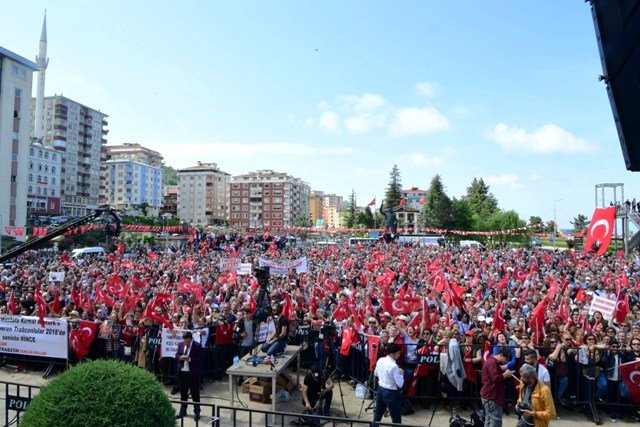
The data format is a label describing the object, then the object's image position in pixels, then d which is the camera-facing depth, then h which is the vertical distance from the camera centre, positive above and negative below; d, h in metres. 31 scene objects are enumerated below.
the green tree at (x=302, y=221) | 147.65 +1.93
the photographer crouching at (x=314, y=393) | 8.20 -2.89
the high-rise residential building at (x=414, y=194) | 151.52 +11.67
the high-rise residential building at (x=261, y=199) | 147.75 +8.60
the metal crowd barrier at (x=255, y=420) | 8.23 -3.45
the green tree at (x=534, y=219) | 101.54 +2.47
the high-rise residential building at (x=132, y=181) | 132.88 +12.72
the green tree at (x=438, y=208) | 88.06 +4.03
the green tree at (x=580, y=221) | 108.56 +2.29
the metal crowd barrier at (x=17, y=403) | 6.43 -2.54
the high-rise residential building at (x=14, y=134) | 56.38 +11.10
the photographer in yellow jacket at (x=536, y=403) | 5.58 -2.07
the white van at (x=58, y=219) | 77.56 +0.78
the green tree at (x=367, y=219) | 108.18 +2.04
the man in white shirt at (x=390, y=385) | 7.11 -2.37
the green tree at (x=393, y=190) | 105.06 +8.58
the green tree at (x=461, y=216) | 88.88 +2.54
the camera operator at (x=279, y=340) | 8.48 -2.09
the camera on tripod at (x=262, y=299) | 9.80 -1.54
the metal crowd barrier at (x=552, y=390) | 8.62 -3.03
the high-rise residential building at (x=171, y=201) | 164.12 +8.69
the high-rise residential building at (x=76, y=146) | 99.62 +17.27
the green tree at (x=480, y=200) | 102.48 +6.95
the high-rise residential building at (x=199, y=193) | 153.00 +10.57
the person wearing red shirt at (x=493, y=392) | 6.44 -2.22
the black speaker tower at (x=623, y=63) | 2.92 +1.10
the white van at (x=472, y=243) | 47.54 -1.63
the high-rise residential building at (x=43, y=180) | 87.50 +8.35
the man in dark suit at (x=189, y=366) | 8.30 -2.48
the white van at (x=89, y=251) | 36.79 -2.23
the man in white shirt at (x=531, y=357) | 6.14 -1.66
